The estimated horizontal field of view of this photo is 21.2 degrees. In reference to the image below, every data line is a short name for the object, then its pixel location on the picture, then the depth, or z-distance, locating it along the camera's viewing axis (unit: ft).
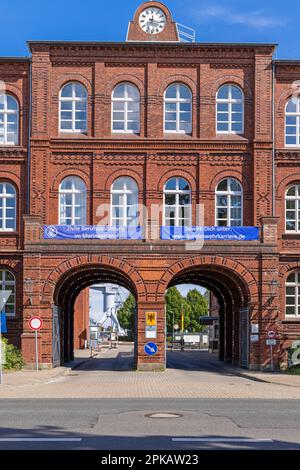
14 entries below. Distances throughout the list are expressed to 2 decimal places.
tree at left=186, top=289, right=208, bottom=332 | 369.91
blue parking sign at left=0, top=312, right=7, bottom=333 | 95.07
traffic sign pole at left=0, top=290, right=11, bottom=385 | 89.66
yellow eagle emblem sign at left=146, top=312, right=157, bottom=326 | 116.37
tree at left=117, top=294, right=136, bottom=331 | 365.81
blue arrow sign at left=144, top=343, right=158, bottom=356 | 115.44
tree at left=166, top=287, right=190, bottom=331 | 354.54
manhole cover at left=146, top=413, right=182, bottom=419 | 53.42
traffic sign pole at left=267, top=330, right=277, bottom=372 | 114.43
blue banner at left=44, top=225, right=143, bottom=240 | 116.98
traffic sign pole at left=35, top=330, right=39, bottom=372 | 111.55
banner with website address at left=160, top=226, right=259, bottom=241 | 117.29
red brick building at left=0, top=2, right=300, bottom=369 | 123.03
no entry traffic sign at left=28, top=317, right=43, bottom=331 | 108.06
